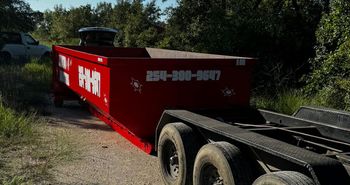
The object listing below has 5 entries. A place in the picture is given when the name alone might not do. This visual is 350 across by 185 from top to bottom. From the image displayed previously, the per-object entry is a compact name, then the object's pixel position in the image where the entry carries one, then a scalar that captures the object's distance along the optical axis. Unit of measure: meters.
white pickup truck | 22.16
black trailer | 3.48
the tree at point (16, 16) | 20.10
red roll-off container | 6.36
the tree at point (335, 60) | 8.56
